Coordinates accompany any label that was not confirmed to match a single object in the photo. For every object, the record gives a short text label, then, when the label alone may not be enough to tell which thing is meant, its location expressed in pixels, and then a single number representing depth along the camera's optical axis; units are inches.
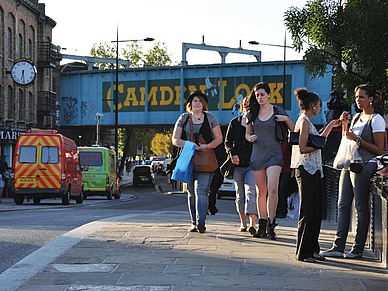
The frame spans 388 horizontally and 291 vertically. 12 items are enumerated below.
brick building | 1446.9
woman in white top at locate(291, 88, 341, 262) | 270.1
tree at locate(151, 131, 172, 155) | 5038.9
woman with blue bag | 358.0
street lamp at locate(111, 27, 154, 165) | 1674.5
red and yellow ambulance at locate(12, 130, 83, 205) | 869.2
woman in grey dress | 329.7
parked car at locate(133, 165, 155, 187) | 2180.6
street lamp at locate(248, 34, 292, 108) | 1620.3
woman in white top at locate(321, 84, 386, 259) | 277.9
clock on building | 1354.6
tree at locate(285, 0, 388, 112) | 536.7
